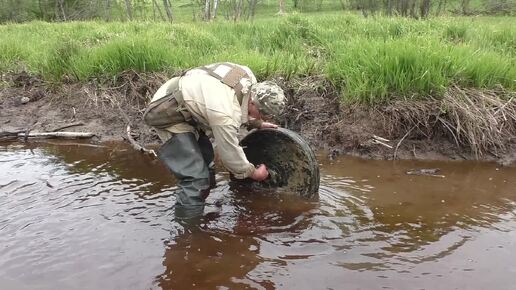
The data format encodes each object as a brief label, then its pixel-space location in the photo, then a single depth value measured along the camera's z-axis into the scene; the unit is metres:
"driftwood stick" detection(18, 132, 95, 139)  6.39
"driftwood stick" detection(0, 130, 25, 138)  6.50
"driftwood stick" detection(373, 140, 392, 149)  5.57
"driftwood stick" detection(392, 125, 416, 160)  5.55
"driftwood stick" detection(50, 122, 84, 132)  6.64
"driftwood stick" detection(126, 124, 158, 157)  5.76
